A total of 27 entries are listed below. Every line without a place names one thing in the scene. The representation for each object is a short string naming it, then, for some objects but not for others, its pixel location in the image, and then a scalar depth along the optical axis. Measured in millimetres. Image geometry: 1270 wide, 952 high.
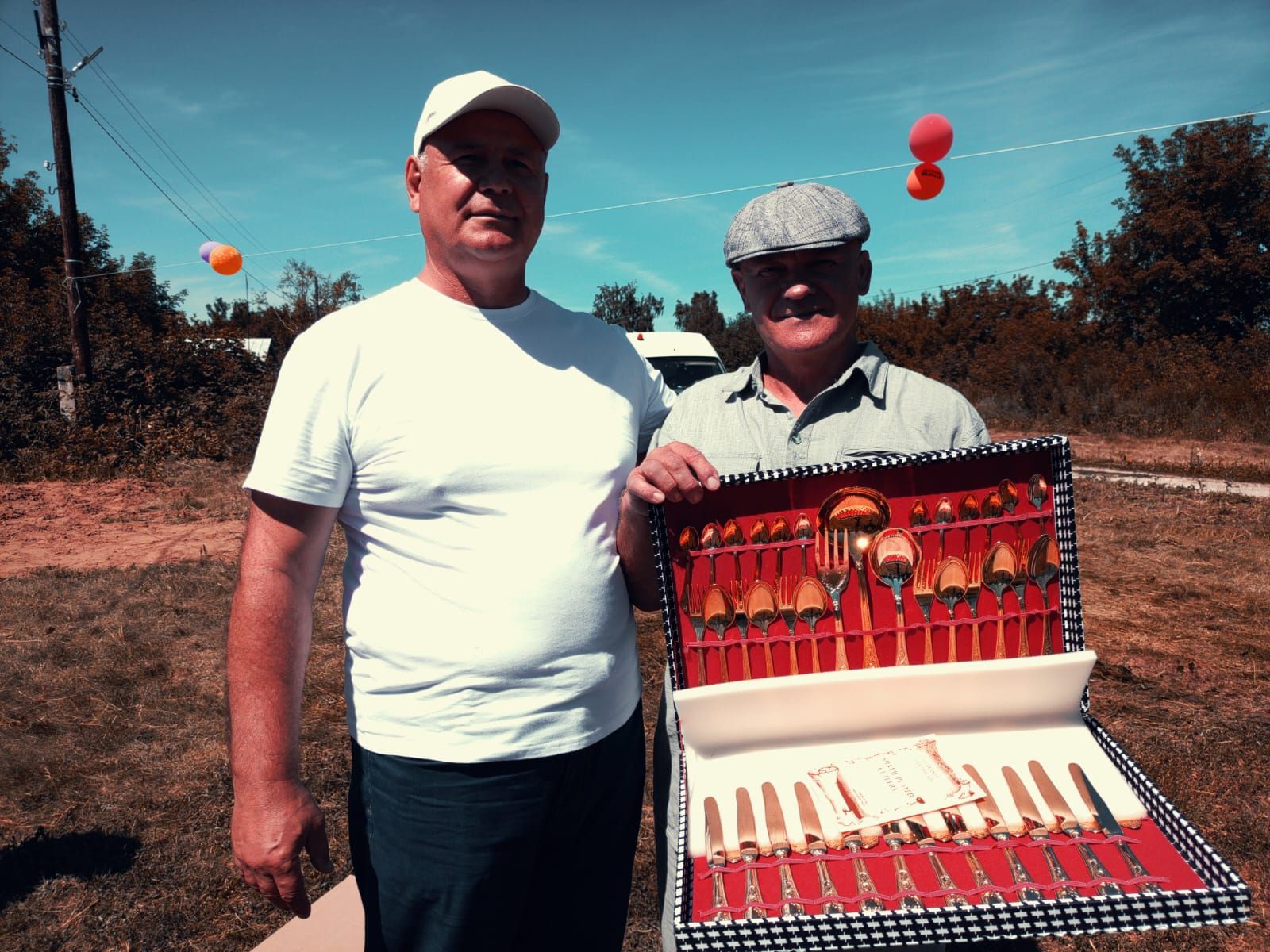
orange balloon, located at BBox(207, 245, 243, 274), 11828
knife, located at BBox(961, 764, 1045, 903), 1325
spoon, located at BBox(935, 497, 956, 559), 1638
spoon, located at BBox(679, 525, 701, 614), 1682
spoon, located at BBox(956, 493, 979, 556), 1635
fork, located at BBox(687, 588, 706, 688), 1700
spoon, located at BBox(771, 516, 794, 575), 1676
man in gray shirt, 1844
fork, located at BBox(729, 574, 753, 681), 1701
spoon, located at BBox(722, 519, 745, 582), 1685
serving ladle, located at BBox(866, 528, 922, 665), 1655
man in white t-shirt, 1707
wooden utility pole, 15930
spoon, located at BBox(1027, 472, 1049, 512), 1608
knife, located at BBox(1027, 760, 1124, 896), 1318
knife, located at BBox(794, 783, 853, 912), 1355
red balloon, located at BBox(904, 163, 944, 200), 5754
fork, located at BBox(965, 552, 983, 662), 1658
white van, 9594
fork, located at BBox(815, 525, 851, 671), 1669
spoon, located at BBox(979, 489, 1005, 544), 1628
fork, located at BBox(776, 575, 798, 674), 1690
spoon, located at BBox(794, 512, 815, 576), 1669
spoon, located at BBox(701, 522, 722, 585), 1691
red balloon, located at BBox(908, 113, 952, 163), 5680
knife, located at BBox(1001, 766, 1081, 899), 1356
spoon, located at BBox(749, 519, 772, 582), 1684
